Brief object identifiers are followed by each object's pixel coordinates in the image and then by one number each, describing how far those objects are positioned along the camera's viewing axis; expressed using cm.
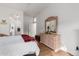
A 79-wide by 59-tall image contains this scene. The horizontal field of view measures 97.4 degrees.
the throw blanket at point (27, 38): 222
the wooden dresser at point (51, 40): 225
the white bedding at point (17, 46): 209
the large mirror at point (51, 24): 226
